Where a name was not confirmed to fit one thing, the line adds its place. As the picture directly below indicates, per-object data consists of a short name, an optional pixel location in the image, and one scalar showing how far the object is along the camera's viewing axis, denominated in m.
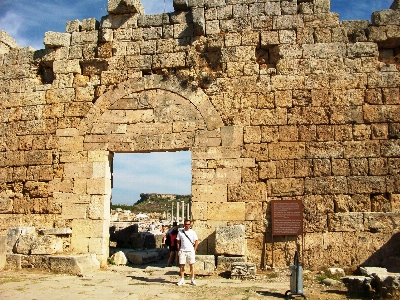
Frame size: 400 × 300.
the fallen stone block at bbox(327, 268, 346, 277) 7.10
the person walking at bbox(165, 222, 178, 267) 9.45
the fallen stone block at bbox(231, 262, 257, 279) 7.12
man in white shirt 6.92
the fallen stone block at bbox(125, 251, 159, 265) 9.51
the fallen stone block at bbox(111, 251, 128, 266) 8.88
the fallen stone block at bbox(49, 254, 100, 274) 7.66
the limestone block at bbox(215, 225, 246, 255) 7.44
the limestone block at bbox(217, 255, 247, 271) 7.38
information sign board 7.68
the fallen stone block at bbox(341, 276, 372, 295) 5.70
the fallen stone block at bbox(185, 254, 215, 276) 7.34
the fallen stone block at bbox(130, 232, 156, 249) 11.81
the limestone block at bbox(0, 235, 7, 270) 8.00
